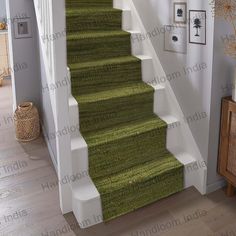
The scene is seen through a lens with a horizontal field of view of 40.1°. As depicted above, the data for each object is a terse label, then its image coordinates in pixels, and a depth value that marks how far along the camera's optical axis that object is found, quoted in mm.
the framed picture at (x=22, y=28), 3342
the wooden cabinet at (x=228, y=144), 2260
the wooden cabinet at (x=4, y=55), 5715
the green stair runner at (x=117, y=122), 2320
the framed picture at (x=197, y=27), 2188
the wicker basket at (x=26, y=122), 3404
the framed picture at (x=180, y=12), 2359
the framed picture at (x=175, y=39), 2430
